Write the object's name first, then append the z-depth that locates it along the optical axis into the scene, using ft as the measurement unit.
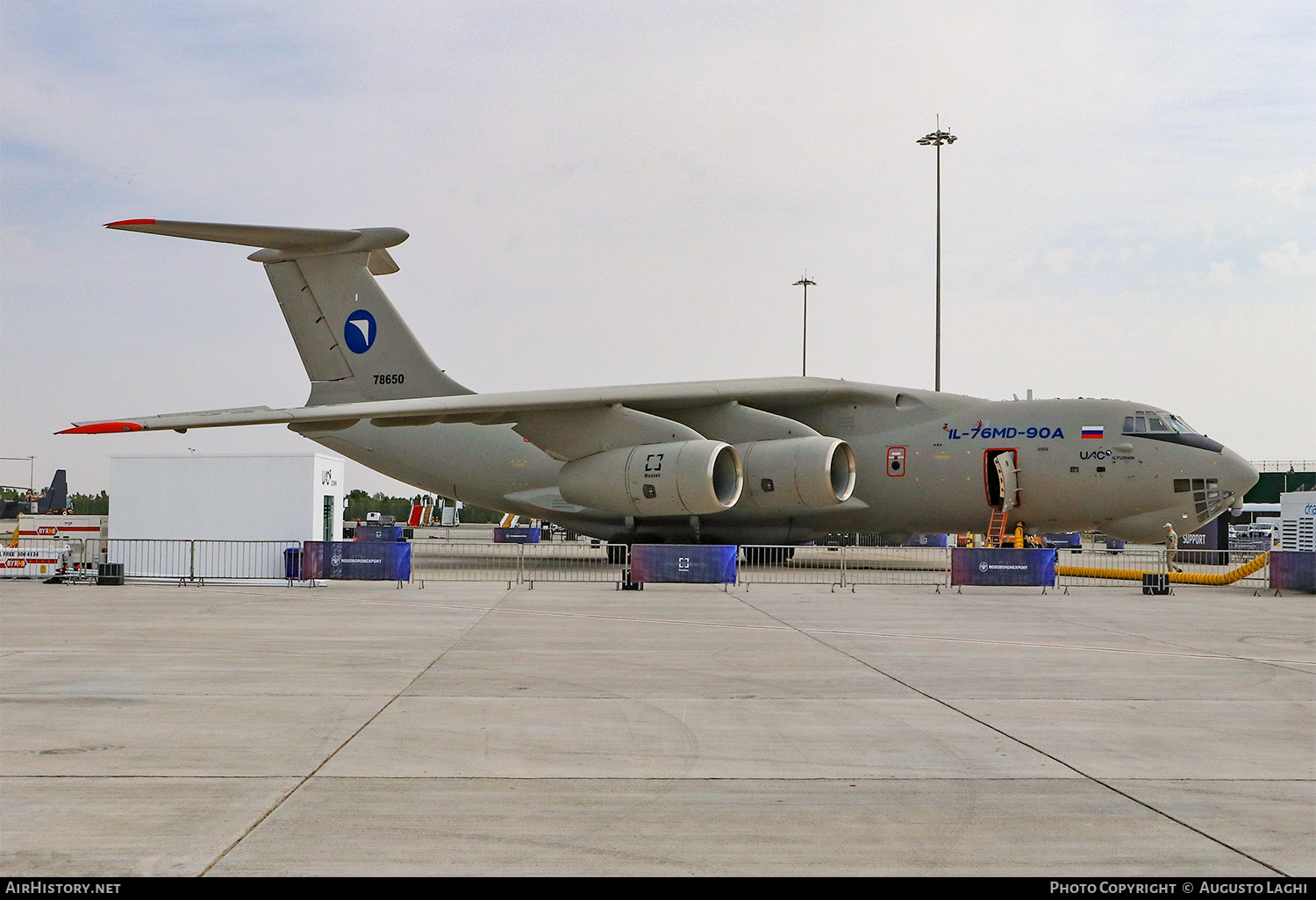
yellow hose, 66.54
